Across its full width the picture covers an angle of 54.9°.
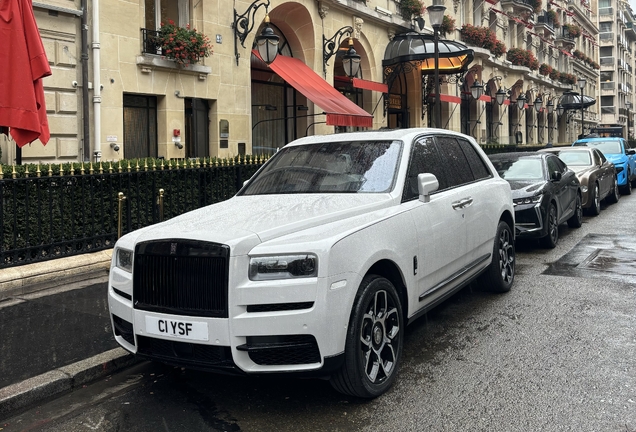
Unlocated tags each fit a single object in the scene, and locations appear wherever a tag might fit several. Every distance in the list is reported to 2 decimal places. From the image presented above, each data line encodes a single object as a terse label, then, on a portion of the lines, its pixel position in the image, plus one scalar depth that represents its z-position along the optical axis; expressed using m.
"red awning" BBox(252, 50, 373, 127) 15.90
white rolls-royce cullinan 3.69
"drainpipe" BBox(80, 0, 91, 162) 11.78
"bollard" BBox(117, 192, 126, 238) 8.53
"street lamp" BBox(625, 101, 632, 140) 87.01
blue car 19.48
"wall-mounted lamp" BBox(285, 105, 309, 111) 19.34
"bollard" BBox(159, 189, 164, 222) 9.31
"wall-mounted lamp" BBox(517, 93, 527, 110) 34.53
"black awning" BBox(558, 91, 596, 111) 45.64
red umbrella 8.05
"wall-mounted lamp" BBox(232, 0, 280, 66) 14.01
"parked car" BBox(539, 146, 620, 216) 13.89
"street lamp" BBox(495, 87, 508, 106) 28.50
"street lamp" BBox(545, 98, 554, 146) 48.38
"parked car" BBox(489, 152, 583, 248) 9.65
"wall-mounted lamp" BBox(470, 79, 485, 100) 25.25
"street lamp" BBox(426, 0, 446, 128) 15.91
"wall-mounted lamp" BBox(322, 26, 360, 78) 19.00
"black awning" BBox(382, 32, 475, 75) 20.78
